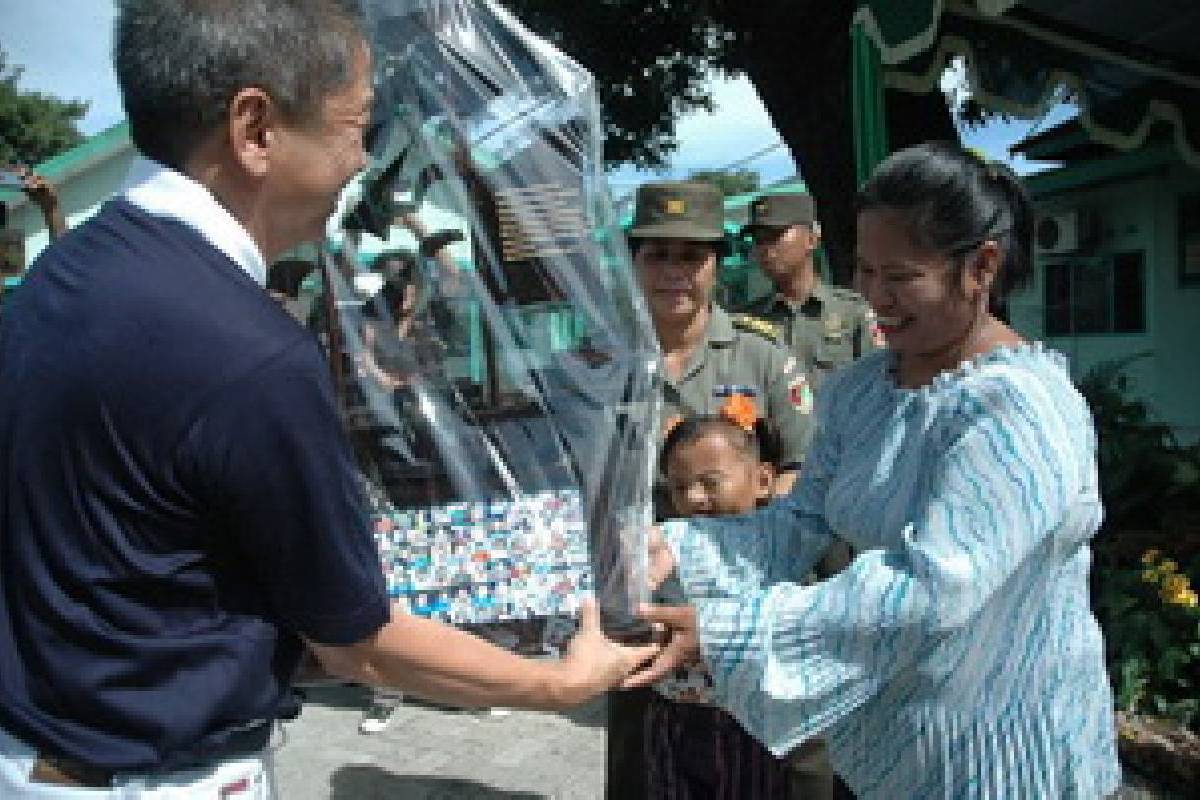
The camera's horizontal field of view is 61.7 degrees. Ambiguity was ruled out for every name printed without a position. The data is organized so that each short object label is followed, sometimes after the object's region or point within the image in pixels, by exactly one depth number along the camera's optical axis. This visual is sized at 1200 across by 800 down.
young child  2.11
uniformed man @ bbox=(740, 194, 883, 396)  3.64
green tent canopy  4.71
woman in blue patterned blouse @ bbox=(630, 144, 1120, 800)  1.32
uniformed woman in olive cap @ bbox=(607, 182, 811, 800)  2.61
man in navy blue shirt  0.96
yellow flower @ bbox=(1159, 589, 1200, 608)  3.38
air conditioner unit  11.39
